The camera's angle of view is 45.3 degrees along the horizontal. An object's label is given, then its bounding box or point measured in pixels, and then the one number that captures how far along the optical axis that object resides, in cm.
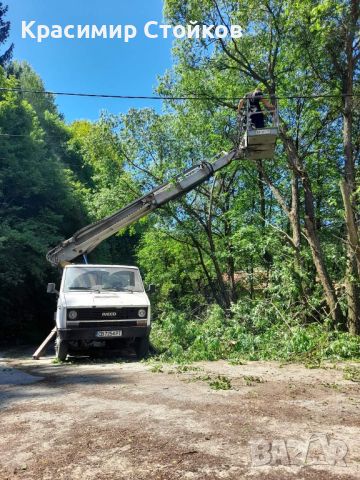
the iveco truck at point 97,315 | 906
